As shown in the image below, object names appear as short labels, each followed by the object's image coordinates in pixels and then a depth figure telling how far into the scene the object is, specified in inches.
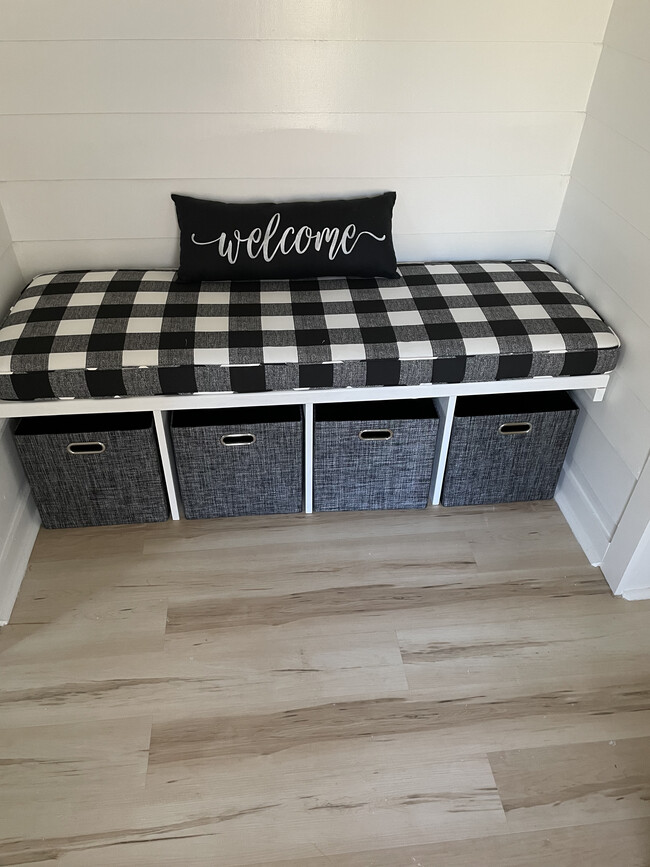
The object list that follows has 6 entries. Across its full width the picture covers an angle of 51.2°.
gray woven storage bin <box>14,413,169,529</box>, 70.3
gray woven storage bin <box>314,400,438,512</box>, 73.1
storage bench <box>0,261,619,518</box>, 66.5
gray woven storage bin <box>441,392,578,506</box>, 74.7
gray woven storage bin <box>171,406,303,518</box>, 71.7
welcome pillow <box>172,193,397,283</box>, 76.0
